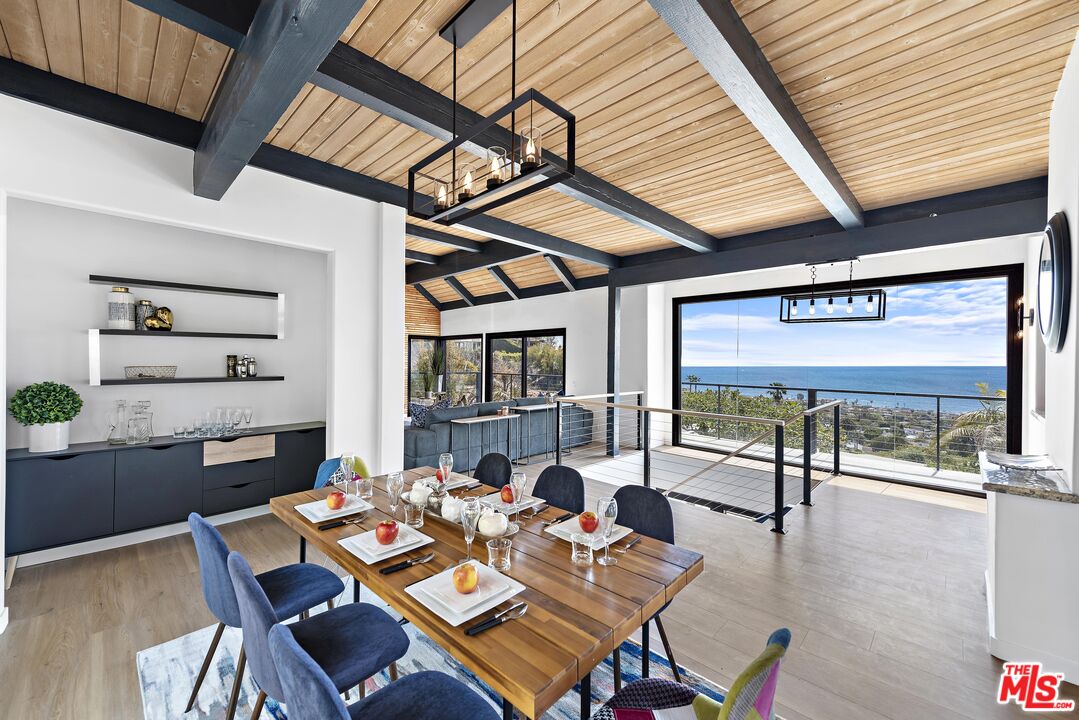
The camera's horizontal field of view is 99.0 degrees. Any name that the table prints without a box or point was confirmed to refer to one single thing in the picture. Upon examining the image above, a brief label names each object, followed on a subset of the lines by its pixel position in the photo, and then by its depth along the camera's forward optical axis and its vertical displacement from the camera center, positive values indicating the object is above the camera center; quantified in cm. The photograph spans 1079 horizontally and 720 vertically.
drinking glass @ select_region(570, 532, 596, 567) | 166 -71
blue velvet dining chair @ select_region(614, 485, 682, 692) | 198 -72
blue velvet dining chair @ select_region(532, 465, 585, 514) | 247 -71
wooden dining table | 109 -73
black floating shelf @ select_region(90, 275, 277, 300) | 335 +55
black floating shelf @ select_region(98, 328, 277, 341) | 343 +18
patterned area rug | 184 -140
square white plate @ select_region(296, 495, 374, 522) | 203 -70
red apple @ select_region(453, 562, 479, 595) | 138 -66
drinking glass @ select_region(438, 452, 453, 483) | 251 -58
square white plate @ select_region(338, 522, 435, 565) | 166 -71
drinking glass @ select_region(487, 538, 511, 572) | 157 -67
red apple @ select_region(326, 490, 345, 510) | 209 -65
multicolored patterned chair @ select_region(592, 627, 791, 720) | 91 -83
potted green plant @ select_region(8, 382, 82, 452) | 288 -35
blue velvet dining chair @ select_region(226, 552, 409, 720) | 136 -98
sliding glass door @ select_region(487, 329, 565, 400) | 842 -11
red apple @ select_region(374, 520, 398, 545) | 171 -65
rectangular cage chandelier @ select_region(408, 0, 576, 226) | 182 +83
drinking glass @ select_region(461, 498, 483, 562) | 161 -56
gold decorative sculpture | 351 +28
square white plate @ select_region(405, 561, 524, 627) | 128 -71
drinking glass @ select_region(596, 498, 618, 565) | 174 -60
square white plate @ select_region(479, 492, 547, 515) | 209 -68
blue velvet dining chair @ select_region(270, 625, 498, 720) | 96 -97
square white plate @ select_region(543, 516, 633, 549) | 183 -70
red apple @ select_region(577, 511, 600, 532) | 179 -64
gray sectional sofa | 502 -98
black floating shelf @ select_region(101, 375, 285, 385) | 328 -18
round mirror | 226 +40
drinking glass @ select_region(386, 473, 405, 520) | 213 -62
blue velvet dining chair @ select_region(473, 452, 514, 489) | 280 -69
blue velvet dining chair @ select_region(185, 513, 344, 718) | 168 -98
